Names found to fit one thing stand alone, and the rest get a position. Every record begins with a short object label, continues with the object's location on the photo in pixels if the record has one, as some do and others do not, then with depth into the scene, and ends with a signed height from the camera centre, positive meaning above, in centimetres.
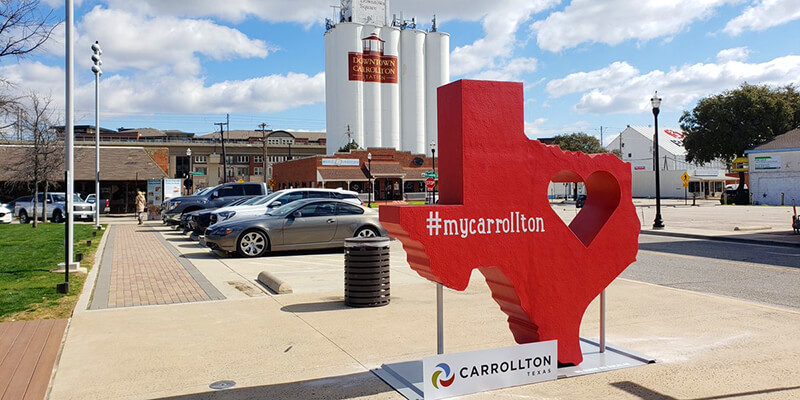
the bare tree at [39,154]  2641 +229
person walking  2971 -3
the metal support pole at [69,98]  1153 +208
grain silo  9462 +1959
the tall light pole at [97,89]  2283 +475
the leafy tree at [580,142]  7794 +711
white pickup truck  3241 -32
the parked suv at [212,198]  2495 +13
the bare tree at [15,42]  1105 +311
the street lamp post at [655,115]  2336 +321
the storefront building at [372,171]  6544 +305
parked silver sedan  1437 -70
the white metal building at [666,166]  7494 +422
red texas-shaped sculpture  498 -24
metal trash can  841 -102
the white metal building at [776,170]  5059 +201
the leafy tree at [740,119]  5775 +730
